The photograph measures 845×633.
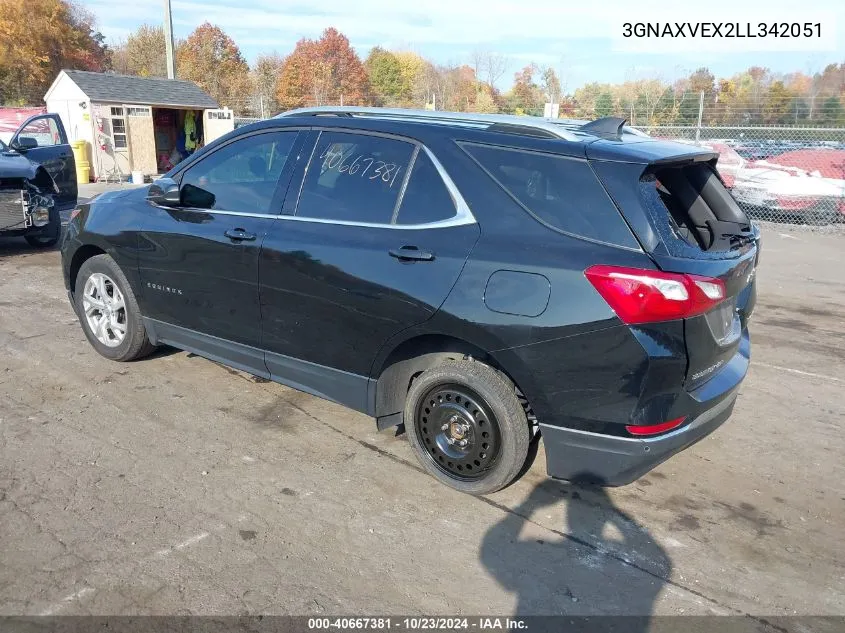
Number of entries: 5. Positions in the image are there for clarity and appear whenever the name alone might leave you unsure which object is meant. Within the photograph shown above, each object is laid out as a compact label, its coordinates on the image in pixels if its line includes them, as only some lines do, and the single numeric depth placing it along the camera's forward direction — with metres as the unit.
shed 18.89
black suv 3.03
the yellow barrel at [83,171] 18.56
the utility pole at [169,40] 20.58
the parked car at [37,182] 8.83
